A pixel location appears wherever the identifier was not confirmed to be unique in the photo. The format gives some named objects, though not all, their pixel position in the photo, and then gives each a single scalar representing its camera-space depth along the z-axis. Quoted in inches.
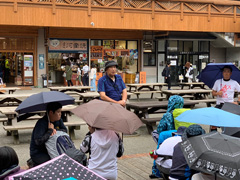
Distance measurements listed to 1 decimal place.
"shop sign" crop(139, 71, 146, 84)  795.6
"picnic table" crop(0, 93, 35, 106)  388.3
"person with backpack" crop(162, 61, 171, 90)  700.7
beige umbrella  140.4
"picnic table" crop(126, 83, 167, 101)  541.3
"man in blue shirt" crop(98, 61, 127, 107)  243.5
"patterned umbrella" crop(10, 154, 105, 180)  86.0
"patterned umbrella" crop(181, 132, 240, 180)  100.8
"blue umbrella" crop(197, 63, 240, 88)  282.9
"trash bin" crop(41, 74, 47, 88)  732.0
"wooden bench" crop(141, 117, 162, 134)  316.2
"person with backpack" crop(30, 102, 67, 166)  144.1
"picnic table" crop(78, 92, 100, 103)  426.5
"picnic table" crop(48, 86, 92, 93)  508.4
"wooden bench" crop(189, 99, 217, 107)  438.9
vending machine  734.9
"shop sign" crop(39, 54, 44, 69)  742.4
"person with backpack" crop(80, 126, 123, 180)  141.6
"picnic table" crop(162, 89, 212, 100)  466.3
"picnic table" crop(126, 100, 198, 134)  318.7
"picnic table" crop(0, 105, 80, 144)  275.2
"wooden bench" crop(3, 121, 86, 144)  274.1
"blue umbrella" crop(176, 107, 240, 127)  140.2
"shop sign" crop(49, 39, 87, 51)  746.5
